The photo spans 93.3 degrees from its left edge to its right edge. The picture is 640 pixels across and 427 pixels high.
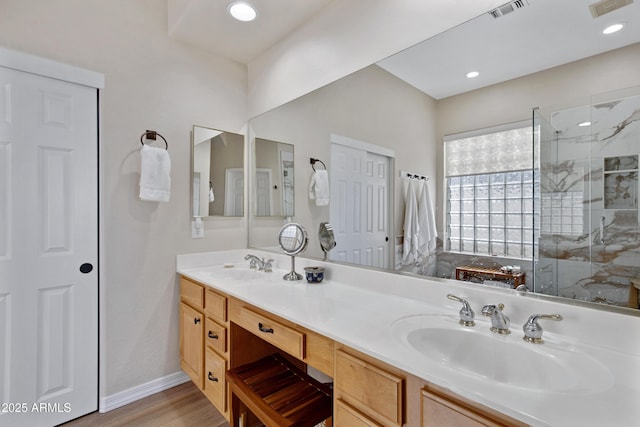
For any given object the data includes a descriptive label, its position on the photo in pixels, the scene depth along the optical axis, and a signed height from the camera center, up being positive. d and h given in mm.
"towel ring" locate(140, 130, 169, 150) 1996 +520
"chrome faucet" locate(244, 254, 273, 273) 2160 -364
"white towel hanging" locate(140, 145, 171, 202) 1909 +251
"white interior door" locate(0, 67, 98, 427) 1589 -212
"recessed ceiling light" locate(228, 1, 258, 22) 1833 +1264
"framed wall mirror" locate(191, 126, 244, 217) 2250 +316
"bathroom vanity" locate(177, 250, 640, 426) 692 -411
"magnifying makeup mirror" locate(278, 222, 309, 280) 1892 -178
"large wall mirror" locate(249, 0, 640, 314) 947 +490
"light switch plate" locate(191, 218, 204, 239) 2242 -111
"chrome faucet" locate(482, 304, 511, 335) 1048 -366
